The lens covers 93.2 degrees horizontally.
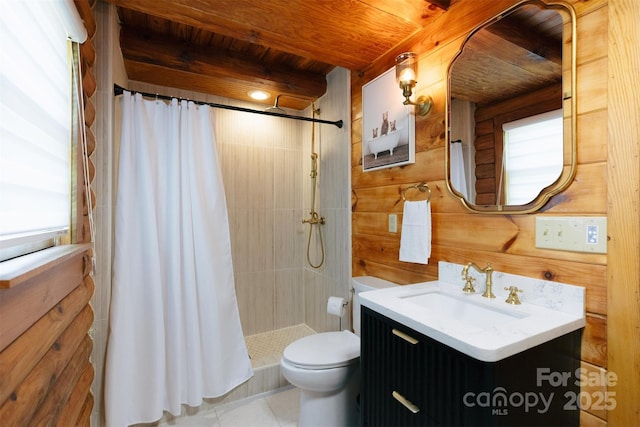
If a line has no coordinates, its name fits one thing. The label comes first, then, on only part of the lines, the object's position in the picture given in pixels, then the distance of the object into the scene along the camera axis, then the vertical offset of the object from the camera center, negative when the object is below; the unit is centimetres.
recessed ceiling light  260 +103
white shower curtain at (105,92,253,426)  169 -38
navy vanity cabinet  81 -53
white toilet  160 -89
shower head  263 +92
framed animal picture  174 +53
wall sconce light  158 +70
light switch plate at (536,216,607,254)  100 -8
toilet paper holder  201 -64
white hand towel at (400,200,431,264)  156 -12
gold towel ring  162 +13
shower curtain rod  172 +69
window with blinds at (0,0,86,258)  77 +29
